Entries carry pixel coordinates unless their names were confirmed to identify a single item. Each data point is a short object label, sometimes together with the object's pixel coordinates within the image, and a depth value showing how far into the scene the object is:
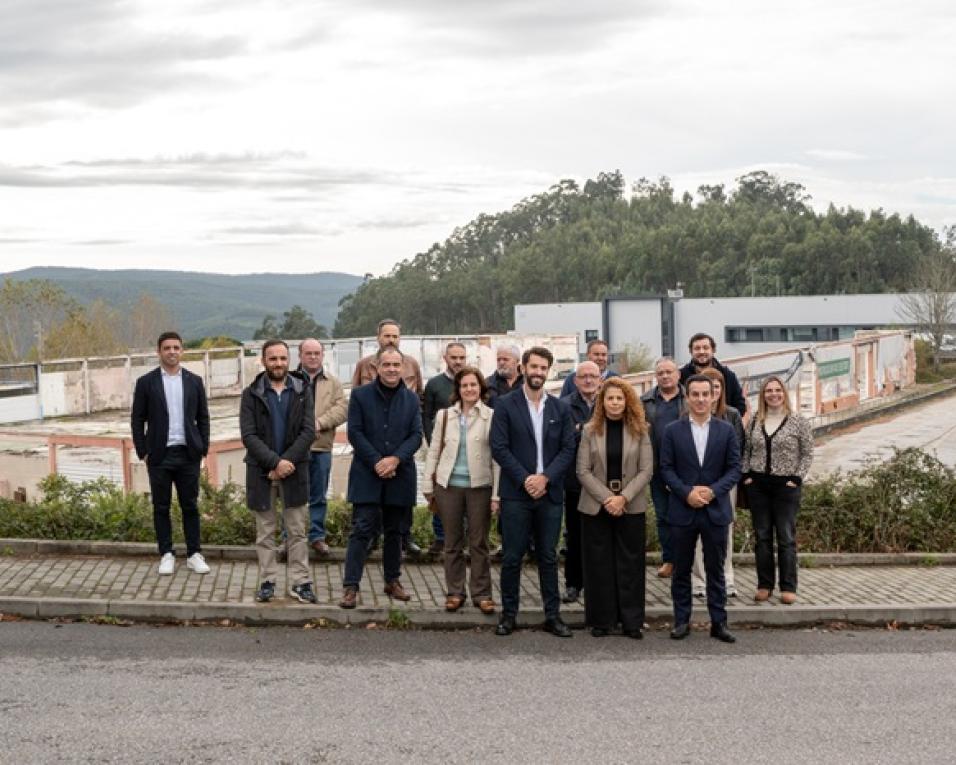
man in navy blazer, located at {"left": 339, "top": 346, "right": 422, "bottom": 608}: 9.16
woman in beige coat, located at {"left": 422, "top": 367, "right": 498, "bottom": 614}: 9.02
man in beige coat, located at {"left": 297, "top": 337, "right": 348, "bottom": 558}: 10.54
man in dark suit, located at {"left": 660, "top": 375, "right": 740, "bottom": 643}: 8.73
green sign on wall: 33.22
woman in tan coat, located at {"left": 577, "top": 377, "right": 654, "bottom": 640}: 8.71
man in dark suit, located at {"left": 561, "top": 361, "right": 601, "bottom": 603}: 9.52
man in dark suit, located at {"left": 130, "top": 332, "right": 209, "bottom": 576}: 9.83
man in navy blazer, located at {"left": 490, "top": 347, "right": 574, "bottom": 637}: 8.73
